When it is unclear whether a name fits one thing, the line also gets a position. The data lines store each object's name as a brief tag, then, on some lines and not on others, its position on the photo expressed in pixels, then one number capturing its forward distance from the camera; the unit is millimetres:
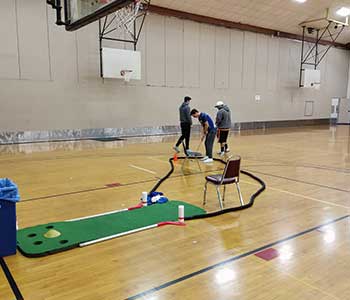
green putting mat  3545
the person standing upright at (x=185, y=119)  9664
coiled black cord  4536
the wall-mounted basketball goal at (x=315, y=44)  19647
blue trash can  3244
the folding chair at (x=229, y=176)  4836
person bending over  8273
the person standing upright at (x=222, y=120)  9891
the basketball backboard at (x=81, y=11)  5990
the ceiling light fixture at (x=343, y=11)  17272
